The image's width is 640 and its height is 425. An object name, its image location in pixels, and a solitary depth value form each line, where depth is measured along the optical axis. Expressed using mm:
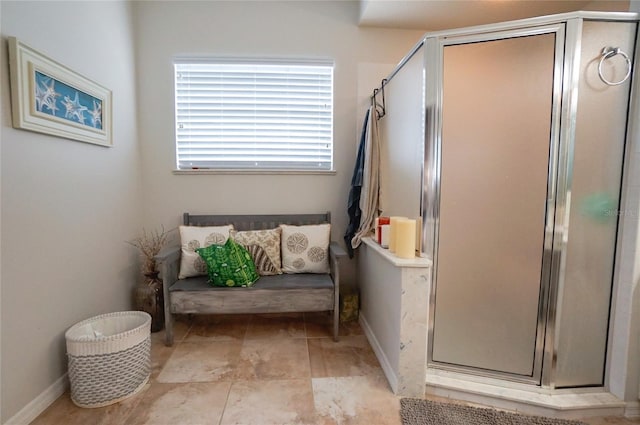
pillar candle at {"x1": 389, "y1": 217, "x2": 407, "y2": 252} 1562
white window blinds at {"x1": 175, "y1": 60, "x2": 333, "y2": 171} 2404
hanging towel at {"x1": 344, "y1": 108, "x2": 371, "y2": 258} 2242
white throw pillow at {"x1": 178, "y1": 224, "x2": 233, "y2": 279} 2143
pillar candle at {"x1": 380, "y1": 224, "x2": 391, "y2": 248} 1753
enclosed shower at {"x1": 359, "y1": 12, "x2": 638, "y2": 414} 1350
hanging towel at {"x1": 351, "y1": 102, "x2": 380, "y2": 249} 2100
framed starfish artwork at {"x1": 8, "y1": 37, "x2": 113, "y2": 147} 1296
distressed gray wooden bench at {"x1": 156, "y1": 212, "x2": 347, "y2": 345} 1934
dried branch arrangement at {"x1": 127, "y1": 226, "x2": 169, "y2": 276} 2195
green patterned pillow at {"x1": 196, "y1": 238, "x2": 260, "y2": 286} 1957
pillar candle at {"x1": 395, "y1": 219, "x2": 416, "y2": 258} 1486
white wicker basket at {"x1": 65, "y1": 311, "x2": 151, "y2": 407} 1414
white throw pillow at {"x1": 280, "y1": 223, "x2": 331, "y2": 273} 2256
